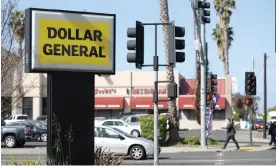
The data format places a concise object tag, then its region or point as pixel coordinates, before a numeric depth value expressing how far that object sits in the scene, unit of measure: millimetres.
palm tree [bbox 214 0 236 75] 63188
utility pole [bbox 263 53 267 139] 42659
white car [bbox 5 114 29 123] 49238
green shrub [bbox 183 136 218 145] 29594
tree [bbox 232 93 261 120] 97575
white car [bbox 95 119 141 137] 36781
